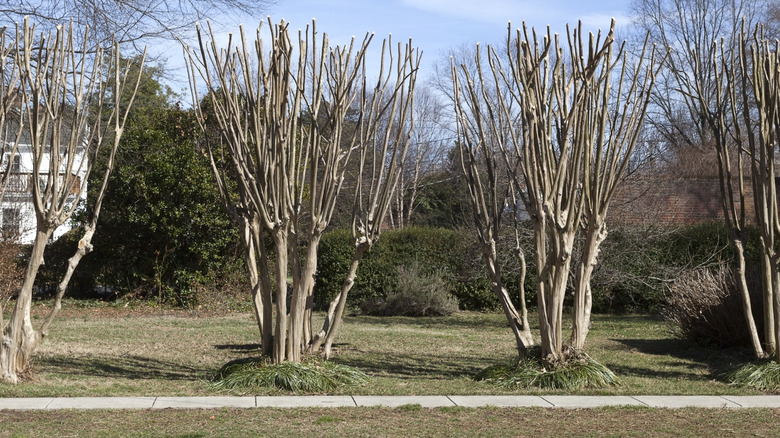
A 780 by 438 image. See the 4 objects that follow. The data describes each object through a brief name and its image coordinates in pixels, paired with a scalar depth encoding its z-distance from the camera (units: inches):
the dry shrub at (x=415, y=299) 675.4
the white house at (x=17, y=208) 763.8
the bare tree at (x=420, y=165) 1294.3
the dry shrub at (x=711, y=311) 430.9
